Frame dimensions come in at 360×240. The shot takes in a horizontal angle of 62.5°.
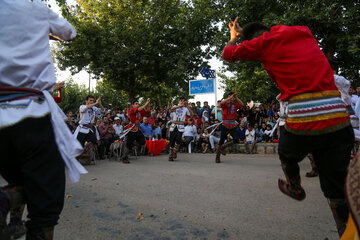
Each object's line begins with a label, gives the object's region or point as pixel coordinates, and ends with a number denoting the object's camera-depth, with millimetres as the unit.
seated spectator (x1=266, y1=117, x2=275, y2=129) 13961
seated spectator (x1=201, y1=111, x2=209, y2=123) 15398
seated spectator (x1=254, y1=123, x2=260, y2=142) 13453
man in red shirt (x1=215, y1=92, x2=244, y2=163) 9297
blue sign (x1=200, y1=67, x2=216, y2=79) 17156
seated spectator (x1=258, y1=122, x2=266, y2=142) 13477
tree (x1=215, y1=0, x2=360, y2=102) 12312
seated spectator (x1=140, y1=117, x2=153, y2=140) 13898
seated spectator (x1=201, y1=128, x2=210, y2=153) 13745
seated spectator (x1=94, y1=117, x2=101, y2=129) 12875
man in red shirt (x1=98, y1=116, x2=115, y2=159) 11780
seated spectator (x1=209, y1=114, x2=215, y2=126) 14797
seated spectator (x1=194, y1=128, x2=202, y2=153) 14172
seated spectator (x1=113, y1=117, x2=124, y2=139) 13609
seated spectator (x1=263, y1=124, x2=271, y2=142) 13370
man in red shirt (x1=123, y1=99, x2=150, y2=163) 10151
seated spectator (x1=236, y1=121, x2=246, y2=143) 13680
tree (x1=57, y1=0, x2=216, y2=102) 20344
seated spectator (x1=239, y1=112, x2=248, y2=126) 14402
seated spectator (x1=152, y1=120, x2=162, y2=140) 14603
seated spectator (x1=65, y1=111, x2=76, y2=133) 11383
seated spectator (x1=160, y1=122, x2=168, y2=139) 15877
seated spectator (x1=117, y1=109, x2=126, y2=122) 15680
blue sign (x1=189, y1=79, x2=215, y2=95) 16625
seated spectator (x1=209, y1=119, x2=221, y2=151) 13711
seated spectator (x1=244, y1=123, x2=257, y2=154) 12695
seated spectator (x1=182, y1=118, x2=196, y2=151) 13816
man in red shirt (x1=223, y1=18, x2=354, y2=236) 2320
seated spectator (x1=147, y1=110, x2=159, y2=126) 15102
